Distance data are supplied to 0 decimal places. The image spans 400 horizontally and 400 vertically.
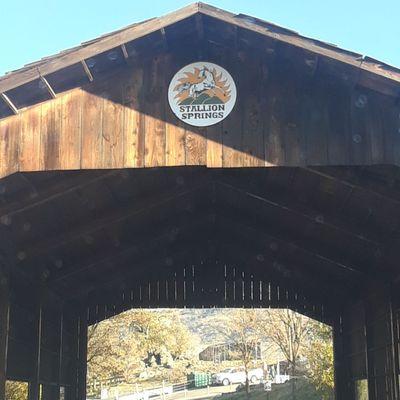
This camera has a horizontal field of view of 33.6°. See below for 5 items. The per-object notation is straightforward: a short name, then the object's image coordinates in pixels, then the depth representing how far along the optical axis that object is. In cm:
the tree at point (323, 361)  2164
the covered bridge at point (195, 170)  707
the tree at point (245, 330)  3750
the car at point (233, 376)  5259
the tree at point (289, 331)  3212
